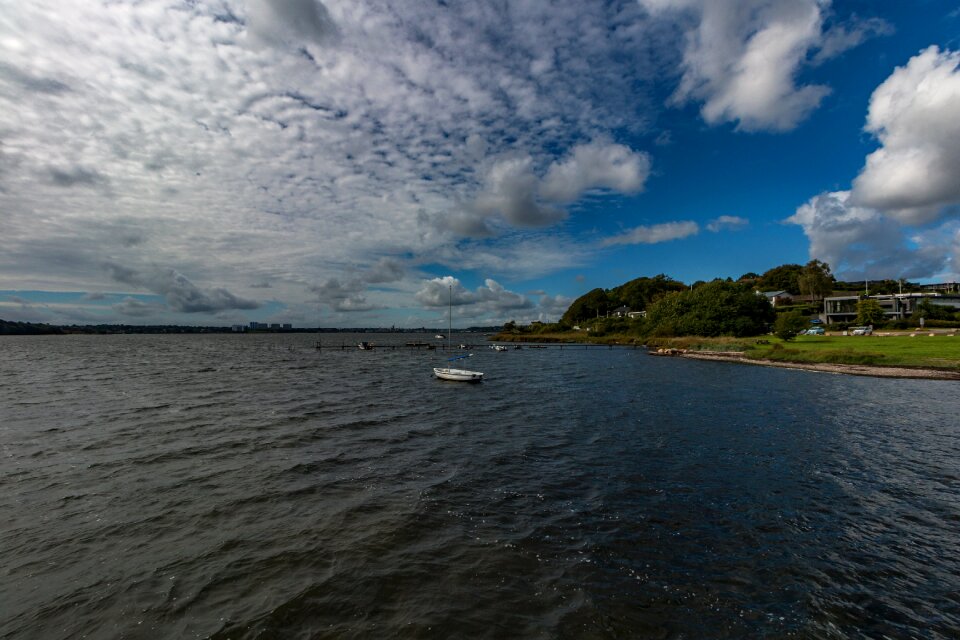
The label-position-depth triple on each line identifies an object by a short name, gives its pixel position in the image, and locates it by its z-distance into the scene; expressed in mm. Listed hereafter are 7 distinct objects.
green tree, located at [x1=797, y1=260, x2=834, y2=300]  130375
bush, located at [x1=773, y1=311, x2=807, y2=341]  71875
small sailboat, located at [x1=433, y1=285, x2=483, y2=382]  47625
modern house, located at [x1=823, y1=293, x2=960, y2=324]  110812
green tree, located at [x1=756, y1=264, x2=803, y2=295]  166375
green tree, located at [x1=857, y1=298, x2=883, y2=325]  90500
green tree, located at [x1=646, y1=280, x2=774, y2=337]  98750
